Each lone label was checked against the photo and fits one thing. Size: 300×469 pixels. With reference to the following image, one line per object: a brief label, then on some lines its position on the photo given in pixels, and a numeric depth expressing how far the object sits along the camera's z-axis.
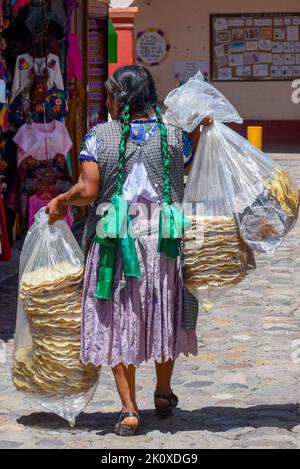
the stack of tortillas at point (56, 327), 8.59
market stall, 16.71
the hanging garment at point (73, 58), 18.37
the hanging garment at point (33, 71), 16.86
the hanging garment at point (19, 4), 15.83
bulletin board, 38.25
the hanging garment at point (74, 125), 18.93
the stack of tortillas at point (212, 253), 8.29
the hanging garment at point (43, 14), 16.69
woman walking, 8.24
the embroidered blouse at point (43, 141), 16.89
